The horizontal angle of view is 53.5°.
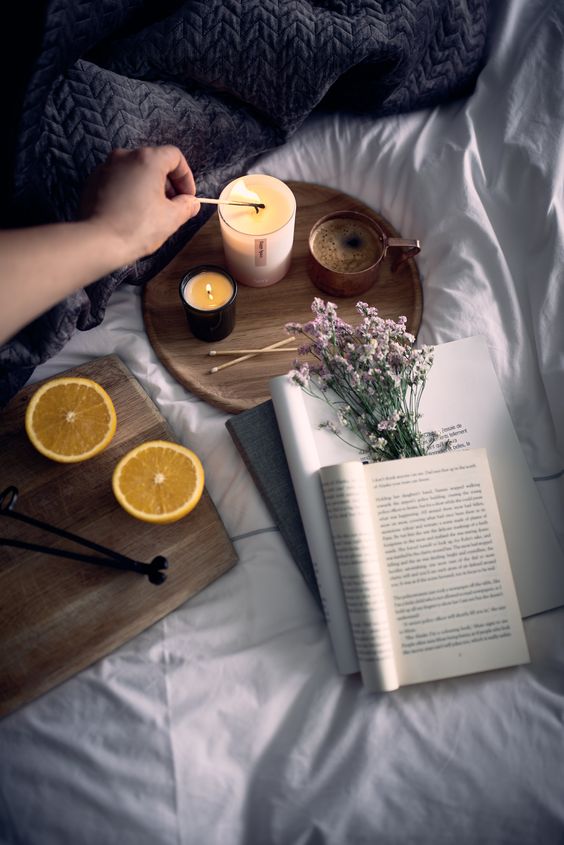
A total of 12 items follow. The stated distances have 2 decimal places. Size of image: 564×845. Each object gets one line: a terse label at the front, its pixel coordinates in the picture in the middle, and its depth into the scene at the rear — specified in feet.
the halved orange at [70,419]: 2.72
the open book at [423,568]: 2.40
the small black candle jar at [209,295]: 2.82
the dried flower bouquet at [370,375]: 2.58
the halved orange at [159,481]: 2.60
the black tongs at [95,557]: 2.41
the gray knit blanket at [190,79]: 2.61
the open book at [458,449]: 2.50
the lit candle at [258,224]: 2.84
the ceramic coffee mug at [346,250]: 2.99
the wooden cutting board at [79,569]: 2.48
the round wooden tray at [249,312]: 2.97
